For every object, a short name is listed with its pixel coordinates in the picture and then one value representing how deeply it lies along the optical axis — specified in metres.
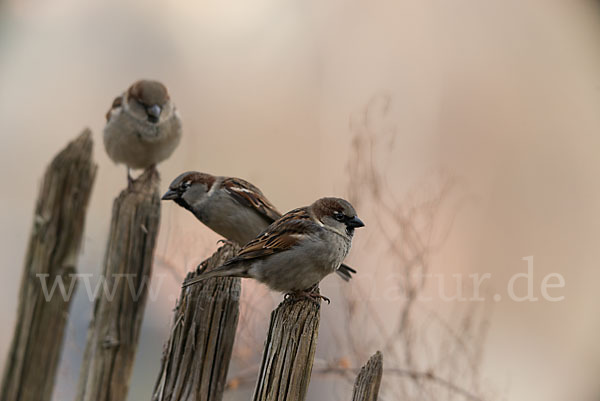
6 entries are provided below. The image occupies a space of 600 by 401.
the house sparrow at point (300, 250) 4.62
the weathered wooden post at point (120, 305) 4.57
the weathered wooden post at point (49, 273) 4.50
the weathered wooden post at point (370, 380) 3.19
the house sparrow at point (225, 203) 6.15
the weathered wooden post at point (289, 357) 3.37
